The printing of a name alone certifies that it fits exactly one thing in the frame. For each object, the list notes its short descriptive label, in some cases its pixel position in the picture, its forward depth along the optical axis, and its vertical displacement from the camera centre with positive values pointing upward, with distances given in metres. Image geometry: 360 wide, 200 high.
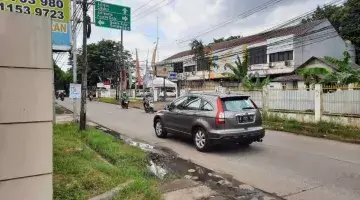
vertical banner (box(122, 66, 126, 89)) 43.75 +2.32
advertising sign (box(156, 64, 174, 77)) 36.38 +2.36
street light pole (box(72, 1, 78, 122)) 14.88 +1.89
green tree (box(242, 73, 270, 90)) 18.45 +0.48
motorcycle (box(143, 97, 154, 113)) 23.53 -0.88
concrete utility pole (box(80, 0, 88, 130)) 12.48 +1.19
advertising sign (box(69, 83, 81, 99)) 13.88 +0.17
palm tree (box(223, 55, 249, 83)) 22.33 +1.56
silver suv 8.73 -0.73
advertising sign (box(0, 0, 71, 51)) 6.24 +1.89
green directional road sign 15.19 +3.70
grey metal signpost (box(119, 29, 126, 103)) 36.31 +3.54
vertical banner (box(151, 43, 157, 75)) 38.72 +4.27
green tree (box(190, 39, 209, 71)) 41.72 +5.58
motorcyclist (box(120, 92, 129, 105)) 28.38 -0.36
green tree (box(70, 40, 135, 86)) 61.25 +6.41
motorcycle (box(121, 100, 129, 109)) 28.23 -0.87
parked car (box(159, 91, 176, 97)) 52.26 -0.08
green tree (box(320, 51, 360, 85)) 13.83 +0.77
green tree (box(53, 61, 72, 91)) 73.44 +3.23
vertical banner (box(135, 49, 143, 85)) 43.32 +2.86
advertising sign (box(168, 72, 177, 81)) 38.78 +2.09
